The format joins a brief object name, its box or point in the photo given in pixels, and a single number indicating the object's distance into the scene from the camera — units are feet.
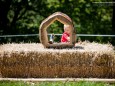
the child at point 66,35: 45.85
